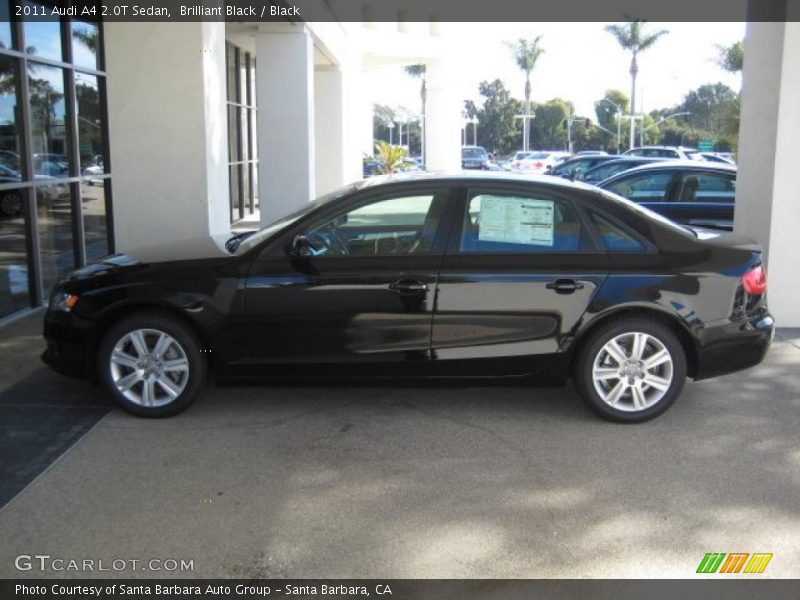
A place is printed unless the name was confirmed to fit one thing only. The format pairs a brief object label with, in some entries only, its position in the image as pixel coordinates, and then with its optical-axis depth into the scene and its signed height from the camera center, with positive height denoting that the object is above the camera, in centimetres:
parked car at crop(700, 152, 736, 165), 3173 -13
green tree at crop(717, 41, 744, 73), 4301 +471
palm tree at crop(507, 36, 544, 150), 6906 +776
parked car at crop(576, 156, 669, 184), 1865 -34
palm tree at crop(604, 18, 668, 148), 6231 +819
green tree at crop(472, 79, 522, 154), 9644 +356
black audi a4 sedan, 547 -96
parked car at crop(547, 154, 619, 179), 2233 -31
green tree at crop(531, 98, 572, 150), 9481 +303
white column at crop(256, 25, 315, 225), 1441 +55
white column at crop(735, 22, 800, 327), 797 +3
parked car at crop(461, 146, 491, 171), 5067 -35
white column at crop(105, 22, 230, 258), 853 +20
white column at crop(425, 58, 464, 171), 3219 +129
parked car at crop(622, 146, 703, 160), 3014 +4
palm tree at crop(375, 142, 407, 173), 2677 -12
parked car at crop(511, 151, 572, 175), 4066 -44
